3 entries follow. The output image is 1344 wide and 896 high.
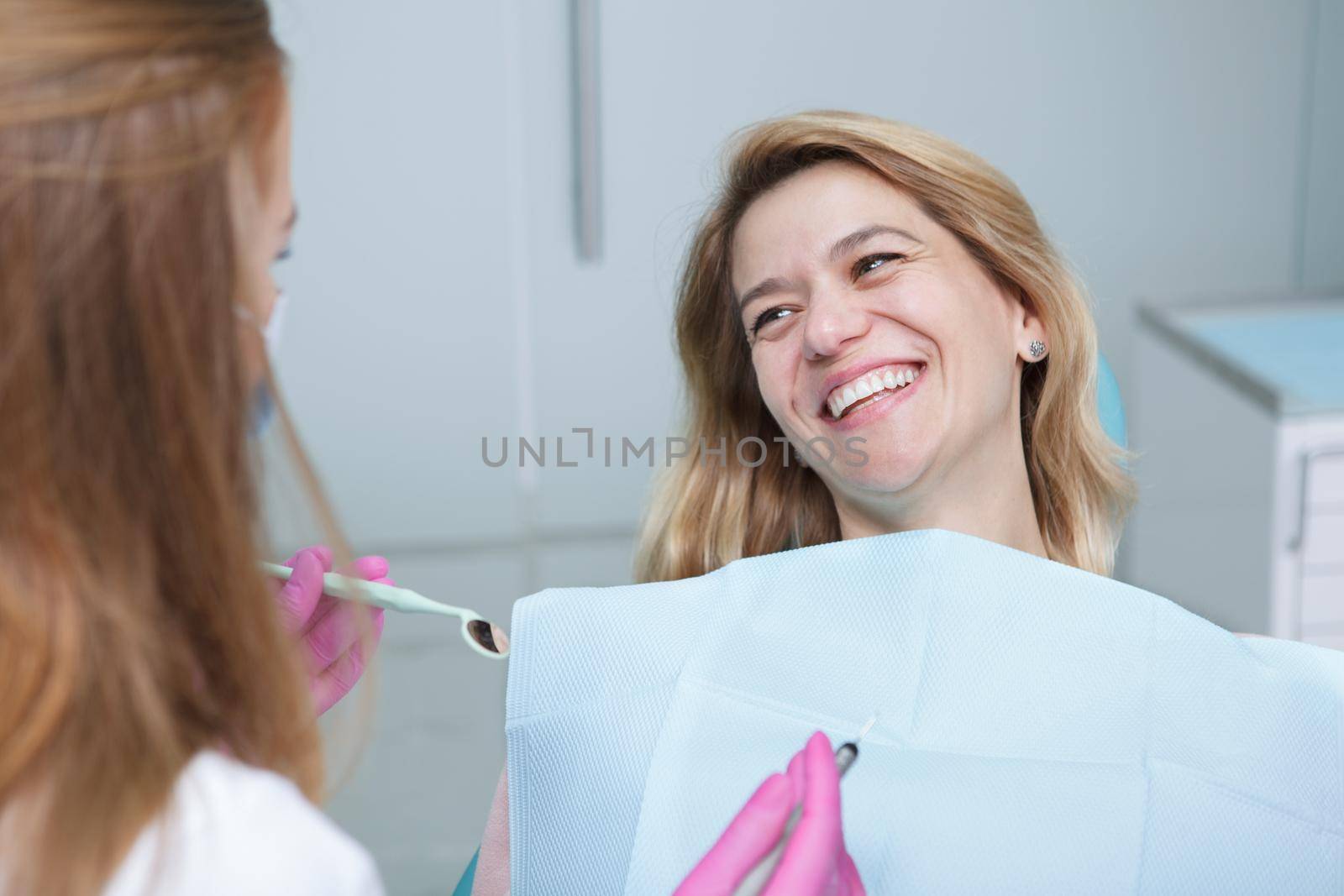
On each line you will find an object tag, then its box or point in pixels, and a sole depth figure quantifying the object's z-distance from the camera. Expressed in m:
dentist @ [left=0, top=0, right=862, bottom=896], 0.67
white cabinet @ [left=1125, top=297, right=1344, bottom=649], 1.93
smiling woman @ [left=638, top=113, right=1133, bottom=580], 1.36
